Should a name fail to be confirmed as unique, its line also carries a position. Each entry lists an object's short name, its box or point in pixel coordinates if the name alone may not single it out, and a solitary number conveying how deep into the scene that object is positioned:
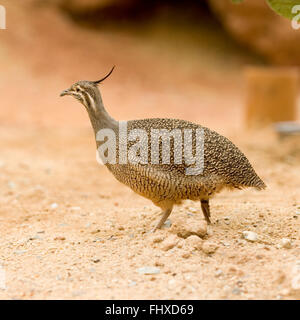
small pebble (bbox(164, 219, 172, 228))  5.07
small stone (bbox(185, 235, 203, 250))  4.35
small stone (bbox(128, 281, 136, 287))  3.87
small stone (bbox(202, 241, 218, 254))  4.29
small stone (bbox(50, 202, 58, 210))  6.33
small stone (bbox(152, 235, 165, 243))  4.57
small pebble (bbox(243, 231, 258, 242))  4.52
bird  4.52
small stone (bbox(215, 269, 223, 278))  3.96
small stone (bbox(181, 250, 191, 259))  4.23
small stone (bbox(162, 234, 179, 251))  4.38
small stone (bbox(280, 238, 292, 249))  4.39
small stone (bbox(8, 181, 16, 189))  7.18
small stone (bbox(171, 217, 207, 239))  4.56
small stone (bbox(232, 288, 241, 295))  3.73
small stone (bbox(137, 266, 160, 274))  4.04
